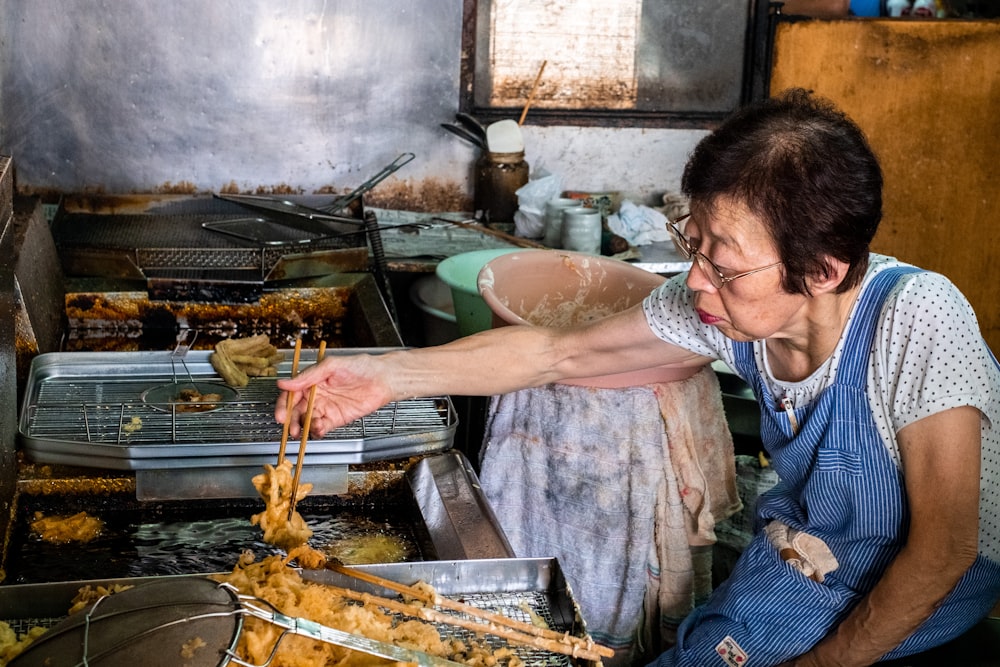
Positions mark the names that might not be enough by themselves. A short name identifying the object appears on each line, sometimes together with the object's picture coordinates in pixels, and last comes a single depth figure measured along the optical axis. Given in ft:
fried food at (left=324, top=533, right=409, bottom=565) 7.41
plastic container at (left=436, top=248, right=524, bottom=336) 11.40
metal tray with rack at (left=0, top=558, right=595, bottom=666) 5.55
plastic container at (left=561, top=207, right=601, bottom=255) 14.51
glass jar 16.69
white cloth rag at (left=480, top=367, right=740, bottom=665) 10.11
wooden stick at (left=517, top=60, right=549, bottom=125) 16.99
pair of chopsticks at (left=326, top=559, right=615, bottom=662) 5.37
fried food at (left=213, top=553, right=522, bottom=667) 5.20
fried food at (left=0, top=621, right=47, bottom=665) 4.93
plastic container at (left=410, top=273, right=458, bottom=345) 14.45
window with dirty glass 17.06
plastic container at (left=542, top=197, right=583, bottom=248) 14.99
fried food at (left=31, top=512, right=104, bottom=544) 7.52
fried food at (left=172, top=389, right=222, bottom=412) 8.48
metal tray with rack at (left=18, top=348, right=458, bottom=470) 7.62
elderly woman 6.66
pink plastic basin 11.41
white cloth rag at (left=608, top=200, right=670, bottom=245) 15.65
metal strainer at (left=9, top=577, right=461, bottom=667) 4.22
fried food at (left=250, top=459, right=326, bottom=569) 6.30
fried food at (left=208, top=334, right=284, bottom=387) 9.21
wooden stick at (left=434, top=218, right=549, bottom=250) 15.37
